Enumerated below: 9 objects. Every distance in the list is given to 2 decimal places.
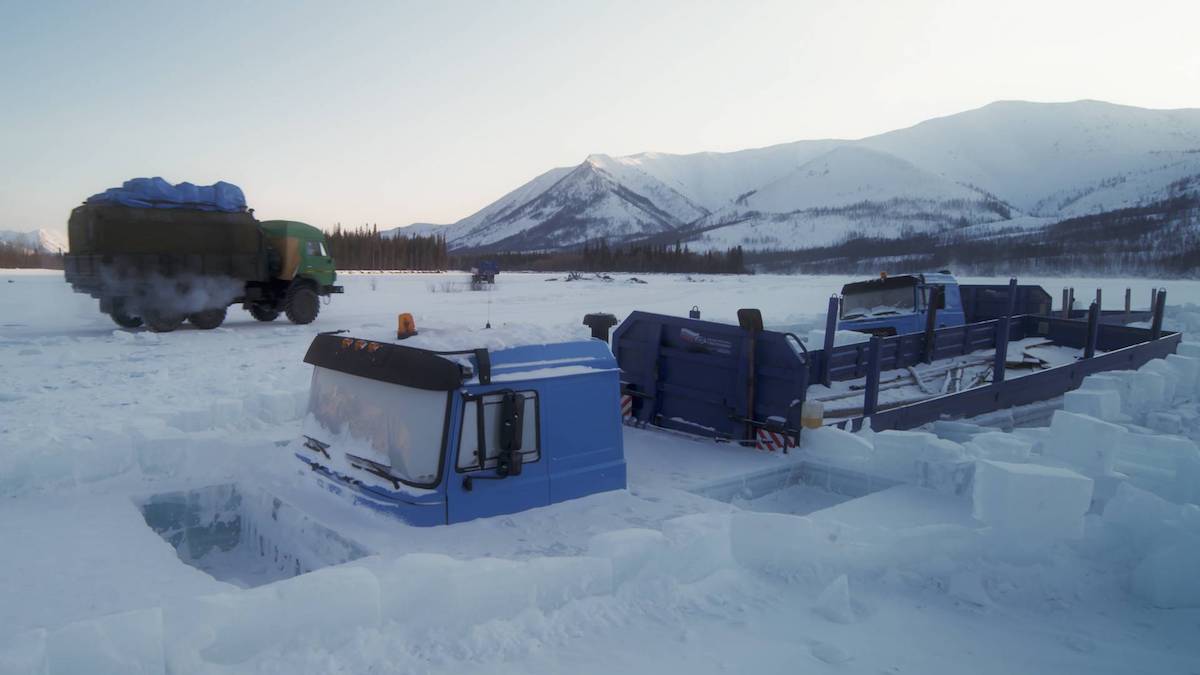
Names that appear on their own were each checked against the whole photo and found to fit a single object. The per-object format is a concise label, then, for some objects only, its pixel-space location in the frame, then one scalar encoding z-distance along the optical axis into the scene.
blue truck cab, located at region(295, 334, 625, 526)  4.65
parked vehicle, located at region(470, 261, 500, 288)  40.81
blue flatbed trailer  7.41
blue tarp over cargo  16.88
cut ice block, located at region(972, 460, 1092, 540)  4.88
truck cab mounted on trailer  12.88
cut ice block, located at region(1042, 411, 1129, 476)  6.06
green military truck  16.61
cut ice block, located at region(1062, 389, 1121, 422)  8.73
